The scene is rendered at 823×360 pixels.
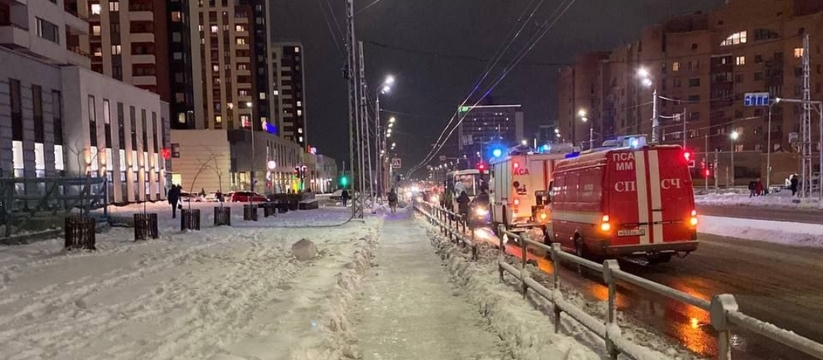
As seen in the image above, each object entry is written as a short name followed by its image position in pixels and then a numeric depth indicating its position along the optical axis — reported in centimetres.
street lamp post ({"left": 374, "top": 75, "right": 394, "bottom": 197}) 3187
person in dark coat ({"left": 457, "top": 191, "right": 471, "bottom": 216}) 2525
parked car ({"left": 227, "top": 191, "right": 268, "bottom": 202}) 5566
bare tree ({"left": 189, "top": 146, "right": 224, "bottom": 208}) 7548
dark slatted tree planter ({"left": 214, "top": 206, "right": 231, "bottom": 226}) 2423
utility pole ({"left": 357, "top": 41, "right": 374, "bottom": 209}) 3272
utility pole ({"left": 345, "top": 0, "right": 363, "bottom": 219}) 2523
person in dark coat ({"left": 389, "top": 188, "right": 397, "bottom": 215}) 3775
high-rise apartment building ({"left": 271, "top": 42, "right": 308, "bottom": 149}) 17125
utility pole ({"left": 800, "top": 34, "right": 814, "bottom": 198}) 3350
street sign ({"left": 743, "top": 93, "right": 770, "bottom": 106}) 2900
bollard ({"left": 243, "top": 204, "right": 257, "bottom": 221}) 2786
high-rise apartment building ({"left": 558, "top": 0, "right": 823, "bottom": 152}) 8769
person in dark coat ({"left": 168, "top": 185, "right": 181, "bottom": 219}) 2892
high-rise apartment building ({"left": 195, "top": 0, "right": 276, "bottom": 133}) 11544
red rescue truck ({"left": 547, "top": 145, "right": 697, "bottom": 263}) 1134
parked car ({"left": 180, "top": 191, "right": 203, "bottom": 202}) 5821
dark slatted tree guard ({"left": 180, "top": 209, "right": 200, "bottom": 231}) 2117
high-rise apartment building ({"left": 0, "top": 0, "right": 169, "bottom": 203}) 3641
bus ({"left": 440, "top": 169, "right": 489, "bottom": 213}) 3641
